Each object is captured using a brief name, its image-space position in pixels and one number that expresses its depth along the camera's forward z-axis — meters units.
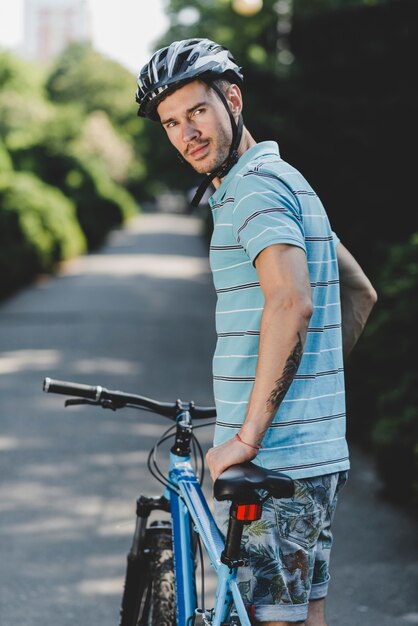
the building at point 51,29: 194.75
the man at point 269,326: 2.14
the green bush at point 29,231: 16.95
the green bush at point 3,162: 19.73
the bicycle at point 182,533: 2.12
